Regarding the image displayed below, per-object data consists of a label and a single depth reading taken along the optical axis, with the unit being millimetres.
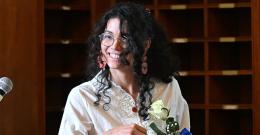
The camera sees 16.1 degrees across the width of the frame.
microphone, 3156
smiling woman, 3260
